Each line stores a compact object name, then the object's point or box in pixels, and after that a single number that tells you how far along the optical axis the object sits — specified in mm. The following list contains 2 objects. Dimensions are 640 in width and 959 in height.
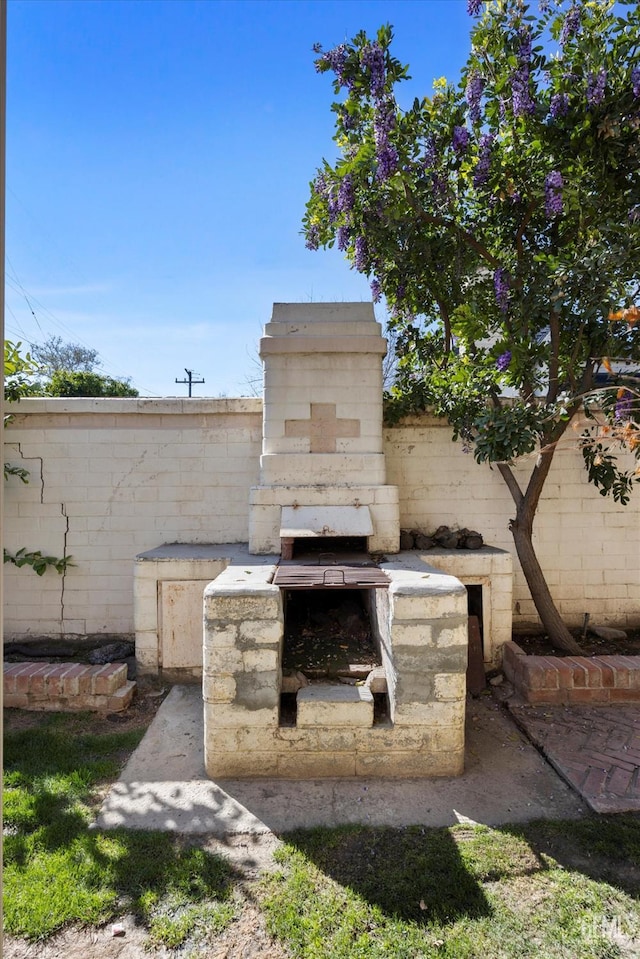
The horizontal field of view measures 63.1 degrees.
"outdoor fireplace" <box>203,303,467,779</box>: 3125
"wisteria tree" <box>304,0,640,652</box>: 3635
